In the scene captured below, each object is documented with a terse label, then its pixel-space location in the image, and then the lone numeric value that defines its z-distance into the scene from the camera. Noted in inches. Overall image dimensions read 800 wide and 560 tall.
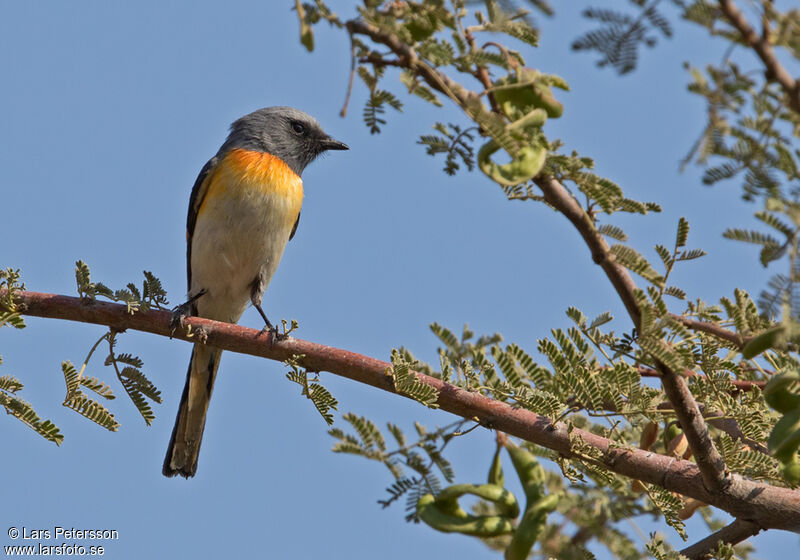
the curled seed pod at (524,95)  209.3
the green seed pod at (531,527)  224.1
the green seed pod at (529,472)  232.2
